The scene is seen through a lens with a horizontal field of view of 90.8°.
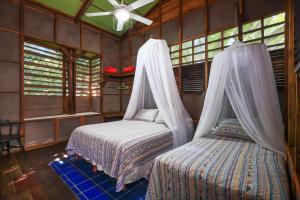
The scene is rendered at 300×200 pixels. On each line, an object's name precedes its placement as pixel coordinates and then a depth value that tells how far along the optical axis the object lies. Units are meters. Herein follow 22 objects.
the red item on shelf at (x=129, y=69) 4.46
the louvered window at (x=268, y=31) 2.50
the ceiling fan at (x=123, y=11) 2.39
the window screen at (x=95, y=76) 5.01
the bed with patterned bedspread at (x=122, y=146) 2.04
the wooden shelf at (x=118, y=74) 4.64
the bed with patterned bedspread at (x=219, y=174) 1.10
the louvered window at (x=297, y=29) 1.08
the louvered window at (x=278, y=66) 2.42
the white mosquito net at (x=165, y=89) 2.91
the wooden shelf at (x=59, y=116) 3.59
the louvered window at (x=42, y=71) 3.71
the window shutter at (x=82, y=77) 4.75
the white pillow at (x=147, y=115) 3.51
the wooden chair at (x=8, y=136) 2.85
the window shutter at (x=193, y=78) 3.37
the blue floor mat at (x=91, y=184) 1.94
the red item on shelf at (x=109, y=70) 4.57
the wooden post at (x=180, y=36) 3.74
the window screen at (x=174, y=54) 3.88
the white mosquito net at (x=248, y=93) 1.89
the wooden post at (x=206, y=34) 3.27
